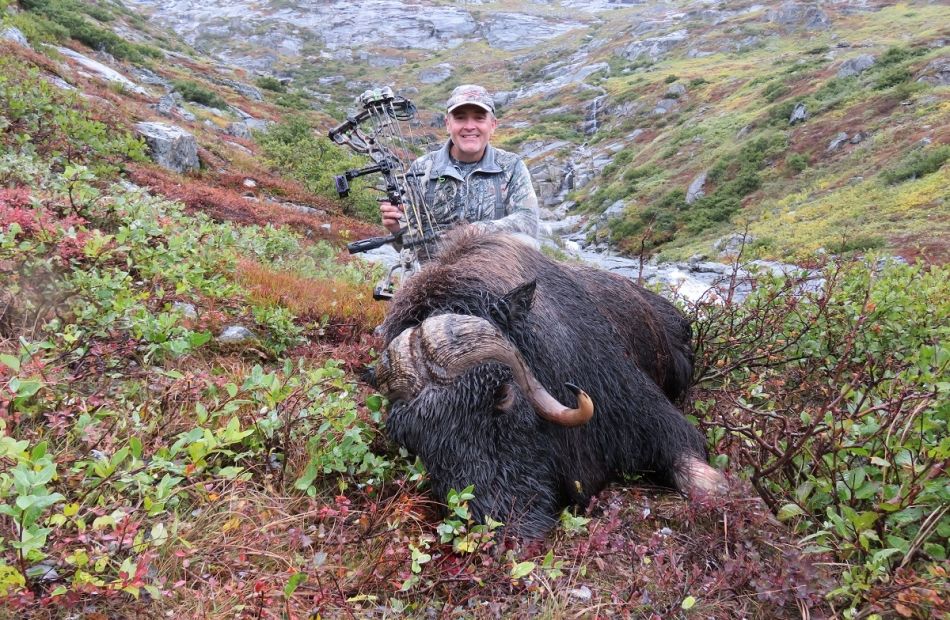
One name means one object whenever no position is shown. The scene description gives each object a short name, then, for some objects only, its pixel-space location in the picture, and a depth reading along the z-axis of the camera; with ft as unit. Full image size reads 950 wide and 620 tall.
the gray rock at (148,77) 86.67
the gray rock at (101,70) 63.52
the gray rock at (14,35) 49.66
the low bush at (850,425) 6.66
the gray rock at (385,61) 350.02
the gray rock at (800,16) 220.47
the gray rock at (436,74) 319.68
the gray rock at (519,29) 404.57
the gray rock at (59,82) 42.88
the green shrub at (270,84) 145.59
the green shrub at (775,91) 119.07
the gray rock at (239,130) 75.46
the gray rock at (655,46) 271.49
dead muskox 8.57
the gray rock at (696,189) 89.66
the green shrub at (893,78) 89.30
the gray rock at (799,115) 95.45
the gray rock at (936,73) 83.58
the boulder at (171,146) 42.75
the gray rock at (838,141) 80.12
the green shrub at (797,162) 80.74
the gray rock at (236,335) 13.52
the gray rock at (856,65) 108.68
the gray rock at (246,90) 119.03
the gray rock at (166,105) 62.69
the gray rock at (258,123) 90.12
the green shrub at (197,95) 90.12
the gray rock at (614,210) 101.19
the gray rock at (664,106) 167.07
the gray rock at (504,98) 262.61
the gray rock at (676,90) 169.98
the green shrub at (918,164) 58.70
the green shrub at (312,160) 52.24
